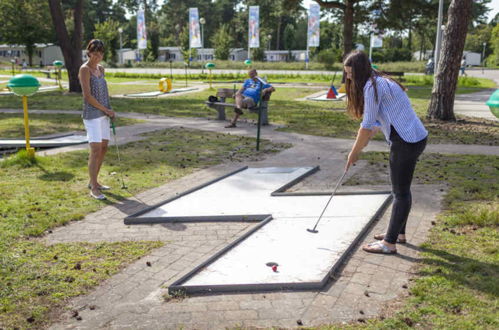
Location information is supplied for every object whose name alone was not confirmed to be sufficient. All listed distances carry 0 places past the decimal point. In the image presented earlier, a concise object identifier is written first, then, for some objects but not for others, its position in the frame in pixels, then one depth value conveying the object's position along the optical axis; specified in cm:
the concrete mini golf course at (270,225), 385
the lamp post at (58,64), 2405
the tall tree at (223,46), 6638
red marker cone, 1966
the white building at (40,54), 7288
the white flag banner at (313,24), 4458
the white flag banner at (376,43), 4610
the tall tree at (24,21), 6028
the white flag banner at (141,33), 5761
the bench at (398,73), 2622
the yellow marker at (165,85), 2244
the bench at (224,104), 1229
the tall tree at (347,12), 2616
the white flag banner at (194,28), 5059
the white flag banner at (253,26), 4841
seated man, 1151
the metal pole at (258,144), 939
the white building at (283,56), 7586
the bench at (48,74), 3422
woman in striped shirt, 401
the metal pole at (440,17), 2209
